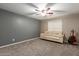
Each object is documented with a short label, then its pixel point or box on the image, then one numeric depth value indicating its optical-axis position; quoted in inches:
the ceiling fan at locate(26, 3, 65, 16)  68.1
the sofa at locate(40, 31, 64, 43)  78.0
